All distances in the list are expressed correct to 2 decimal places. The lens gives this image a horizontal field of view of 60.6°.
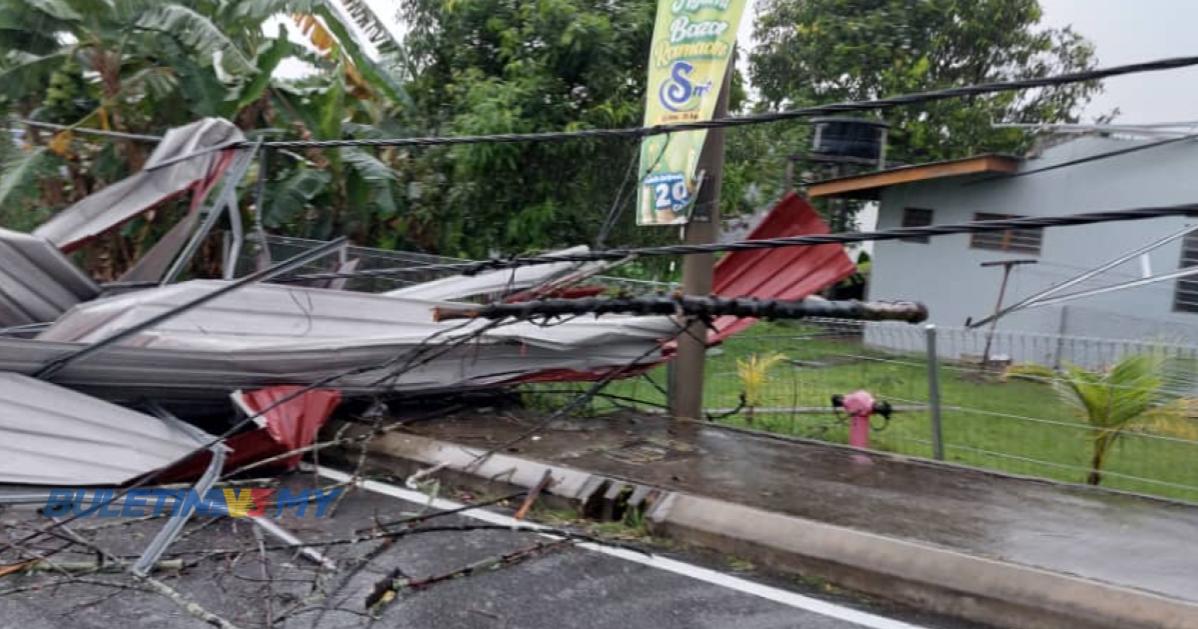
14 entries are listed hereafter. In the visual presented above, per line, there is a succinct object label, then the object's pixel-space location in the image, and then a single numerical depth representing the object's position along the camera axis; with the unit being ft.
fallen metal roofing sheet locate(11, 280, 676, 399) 23.29
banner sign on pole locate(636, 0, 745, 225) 25.16
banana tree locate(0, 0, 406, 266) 38.52
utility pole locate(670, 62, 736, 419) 26.68
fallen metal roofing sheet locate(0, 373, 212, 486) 20.33
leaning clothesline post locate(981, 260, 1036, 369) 24.20
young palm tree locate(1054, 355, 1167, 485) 22.26
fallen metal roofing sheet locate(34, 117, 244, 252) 27.61
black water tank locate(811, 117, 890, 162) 52.19
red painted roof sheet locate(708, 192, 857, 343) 20.34
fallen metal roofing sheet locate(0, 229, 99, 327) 25.16
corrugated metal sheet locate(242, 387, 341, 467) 22.79
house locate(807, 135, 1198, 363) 47.14
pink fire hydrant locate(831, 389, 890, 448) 24.94
